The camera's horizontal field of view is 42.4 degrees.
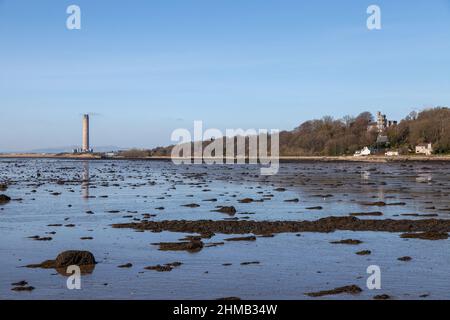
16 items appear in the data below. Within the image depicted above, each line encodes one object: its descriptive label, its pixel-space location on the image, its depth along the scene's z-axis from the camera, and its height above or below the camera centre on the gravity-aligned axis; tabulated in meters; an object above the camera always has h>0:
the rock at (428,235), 18.34 -2.87
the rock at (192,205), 29.27 -2.95
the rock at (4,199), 31.53 -2.81
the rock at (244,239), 18.47 -2.92
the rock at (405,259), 15.15 -2.94
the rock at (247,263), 14.81 -2.98
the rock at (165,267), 14.17 -2.96
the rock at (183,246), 16.86 -2.91
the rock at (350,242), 17.73 -2.93
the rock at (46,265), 14.52 -2.96
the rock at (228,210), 25.92 -2.87
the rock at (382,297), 11.48 -2.99
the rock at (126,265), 14.58 -2.97
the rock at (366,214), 24.66 -2.90
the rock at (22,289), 12.30 -2.99
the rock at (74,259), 14.56 -2.81
